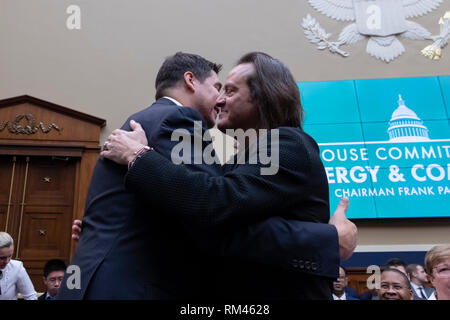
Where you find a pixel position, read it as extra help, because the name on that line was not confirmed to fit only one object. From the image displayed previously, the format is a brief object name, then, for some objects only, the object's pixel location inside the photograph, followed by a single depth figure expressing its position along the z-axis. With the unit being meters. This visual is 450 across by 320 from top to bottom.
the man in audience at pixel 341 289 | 3.65
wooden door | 4.96
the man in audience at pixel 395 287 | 2.60
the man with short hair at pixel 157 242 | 0.95
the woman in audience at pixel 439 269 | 2.12
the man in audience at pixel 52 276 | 3.48
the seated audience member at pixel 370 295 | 3.57
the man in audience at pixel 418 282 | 3.29
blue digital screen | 4.94
